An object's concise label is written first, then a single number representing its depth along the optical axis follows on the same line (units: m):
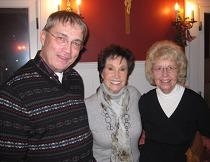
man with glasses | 1.37
